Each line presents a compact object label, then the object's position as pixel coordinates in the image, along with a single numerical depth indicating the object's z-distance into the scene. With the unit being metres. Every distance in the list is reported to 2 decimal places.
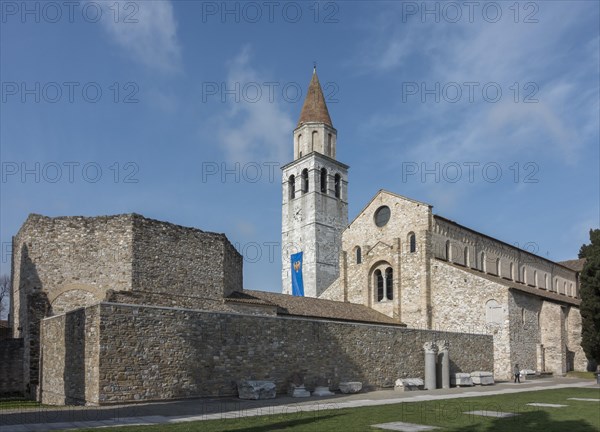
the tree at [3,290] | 63.60
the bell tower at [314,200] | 57.88
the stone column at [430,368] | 25.67
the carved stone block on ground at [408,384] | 24.50
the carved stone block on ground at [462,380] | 27.12
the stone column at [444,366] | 26.40
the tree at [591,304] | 33.09
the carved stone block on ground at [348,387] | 22.38
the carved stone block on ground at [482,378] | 28.11
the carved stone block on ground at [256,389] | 18.78
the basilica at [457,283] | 33.16
